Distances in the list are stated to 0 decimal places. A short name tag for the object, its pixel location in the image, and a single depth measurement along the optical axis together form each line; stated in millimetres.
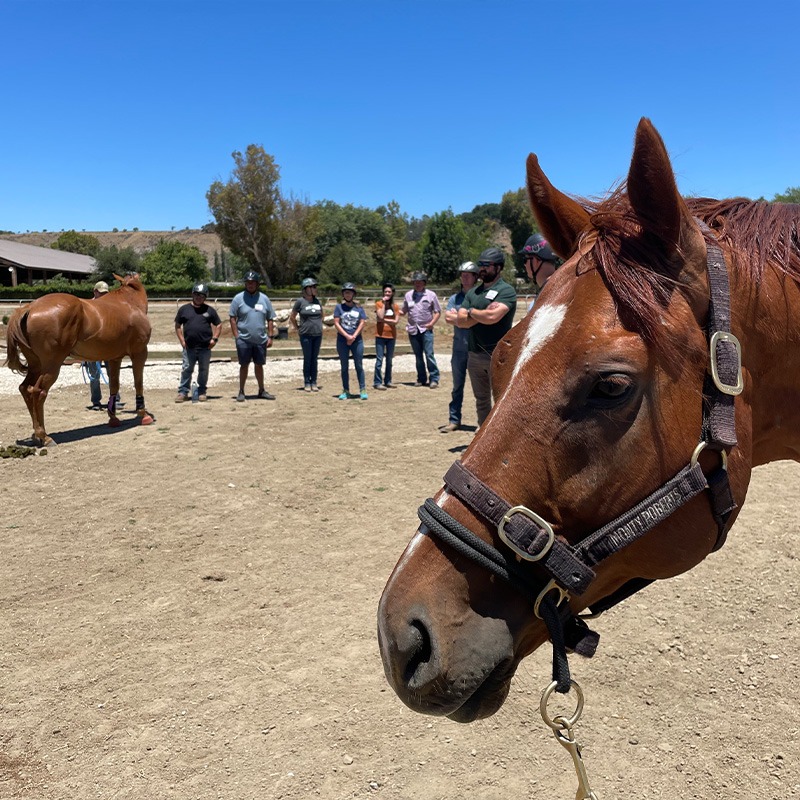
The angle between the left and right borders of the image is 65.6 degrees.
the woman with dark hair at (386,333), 12516
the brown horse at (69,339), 7992
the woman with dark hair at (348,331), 11633
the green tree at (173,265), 53469
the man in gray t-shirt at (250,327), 10938
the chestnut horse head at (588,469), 1411
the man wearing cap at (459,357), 8422
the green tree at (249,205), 49812
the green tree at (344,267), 56281
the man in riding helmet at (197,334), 10727
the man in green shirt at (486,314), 6676
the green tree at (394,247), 69375
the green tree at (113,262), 55281
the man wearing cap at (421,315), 12148
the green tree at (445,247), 66125
